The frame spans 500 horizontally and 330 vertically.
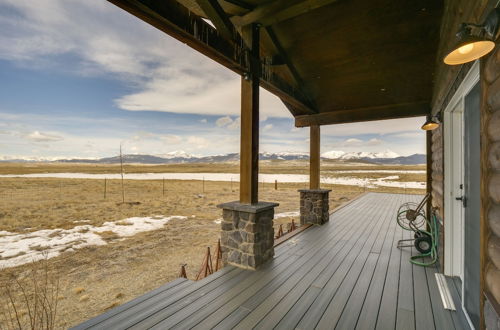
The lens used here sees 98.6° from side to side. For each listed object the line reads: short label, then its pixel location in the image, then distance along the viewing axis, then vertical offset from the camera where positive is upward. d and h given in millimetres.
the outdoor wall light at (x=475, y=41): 1081 +695
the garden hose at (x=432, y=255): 3254 -1318
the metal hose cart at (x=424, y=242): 3331 -1146
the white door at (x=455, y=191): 2618 -225
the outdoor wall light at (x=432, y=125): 3359 +768
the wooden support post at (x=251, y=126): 3320 +695
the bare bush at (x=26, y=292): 3521 -2472
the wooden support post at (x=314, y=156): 5766 +410
